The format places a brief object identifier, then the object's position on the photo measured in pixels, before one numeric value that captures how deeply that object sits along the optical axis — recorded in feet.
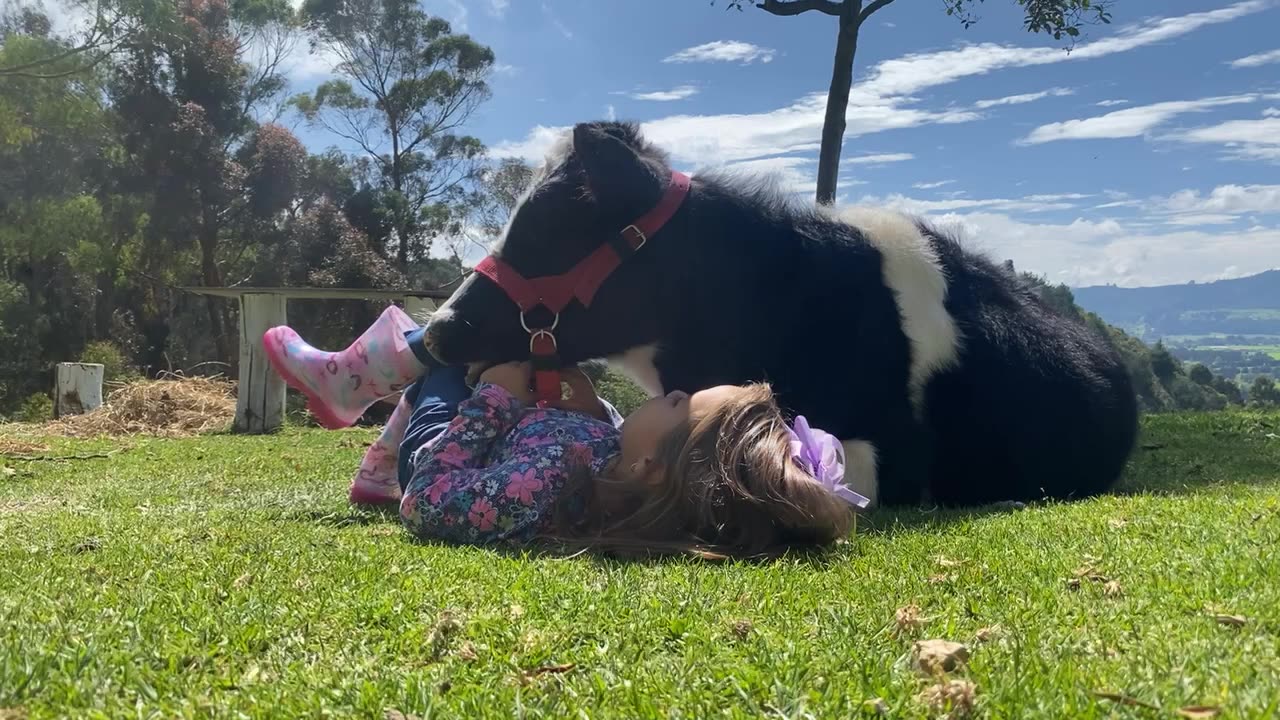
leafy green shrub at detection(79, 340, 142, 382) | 57.06
